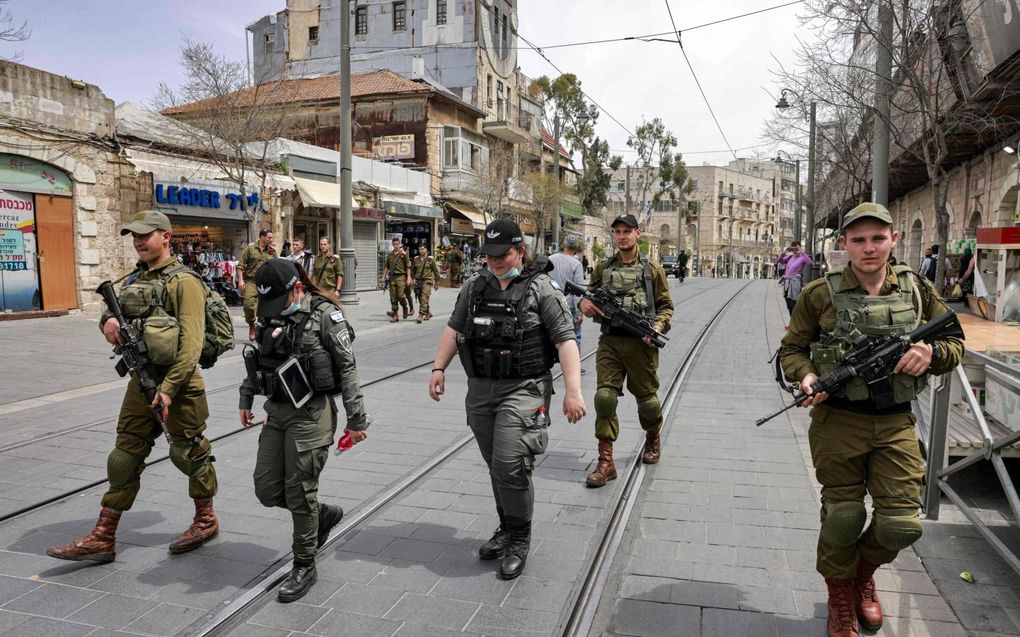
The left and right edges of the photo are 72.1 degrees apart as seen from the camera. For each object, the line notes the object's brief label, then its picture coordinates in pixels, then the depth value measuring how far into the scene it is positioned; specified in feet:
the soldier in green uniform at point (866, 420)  9.55
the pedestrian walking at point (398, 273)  51.16
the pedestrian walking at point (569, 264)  28.04
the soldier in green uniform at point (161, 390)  12.12
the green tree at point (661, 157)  173.78
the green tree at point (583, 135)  144.66
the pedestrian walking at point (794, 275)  46.06
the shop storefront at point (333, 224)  75.30
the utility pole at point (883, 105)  30.48
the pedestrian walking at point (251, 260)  36.99
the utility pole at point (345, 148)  54.67
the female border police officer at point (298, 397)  11.19
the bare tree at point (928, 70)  36.14
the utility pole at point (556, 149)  101.87
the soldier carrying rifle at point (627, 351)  16.83
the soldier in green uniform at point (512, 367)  11.84
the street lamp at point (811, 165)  65.59
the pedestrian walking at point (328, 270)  41.04
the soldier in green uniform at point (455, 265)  87.99
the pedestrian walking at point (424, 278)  52.42
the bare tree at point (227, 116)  54.08
